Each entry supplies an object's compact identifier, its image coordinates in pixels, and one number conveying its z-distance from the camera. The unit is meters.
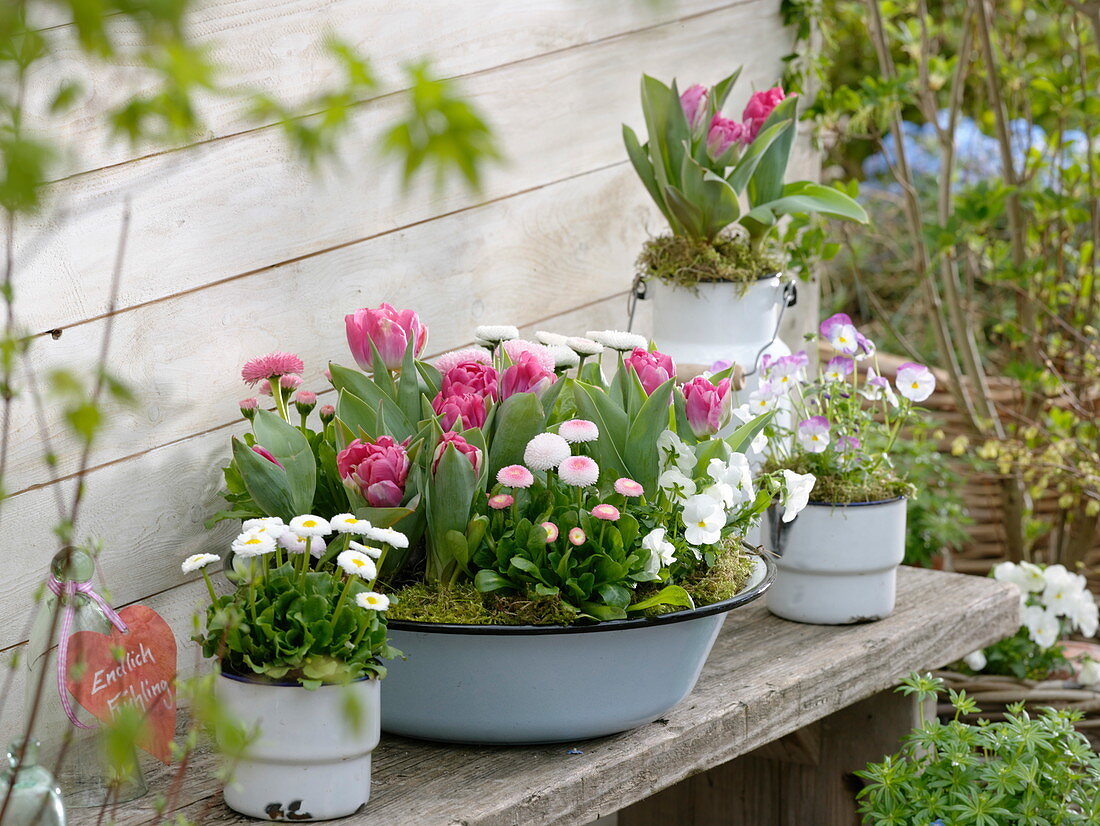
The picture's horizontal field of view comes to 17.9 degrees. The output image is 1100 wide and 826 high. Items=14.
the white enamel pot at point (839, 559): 3.78
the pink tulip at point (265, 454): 3.43
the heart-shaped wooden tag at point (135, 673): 3.32
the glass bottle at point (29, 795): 3.20
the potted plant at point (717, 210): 3.80
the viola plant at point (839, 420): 3.79
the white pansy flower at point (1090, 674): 4.20
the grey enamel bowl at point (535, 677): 3.37
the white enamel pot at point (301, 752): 3.24
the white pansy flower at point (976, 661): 4.25
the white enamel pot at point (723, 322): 3.85
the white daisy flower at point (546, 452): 3.37
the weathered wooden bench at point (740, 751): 3.35
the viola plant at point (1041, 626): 4.25
